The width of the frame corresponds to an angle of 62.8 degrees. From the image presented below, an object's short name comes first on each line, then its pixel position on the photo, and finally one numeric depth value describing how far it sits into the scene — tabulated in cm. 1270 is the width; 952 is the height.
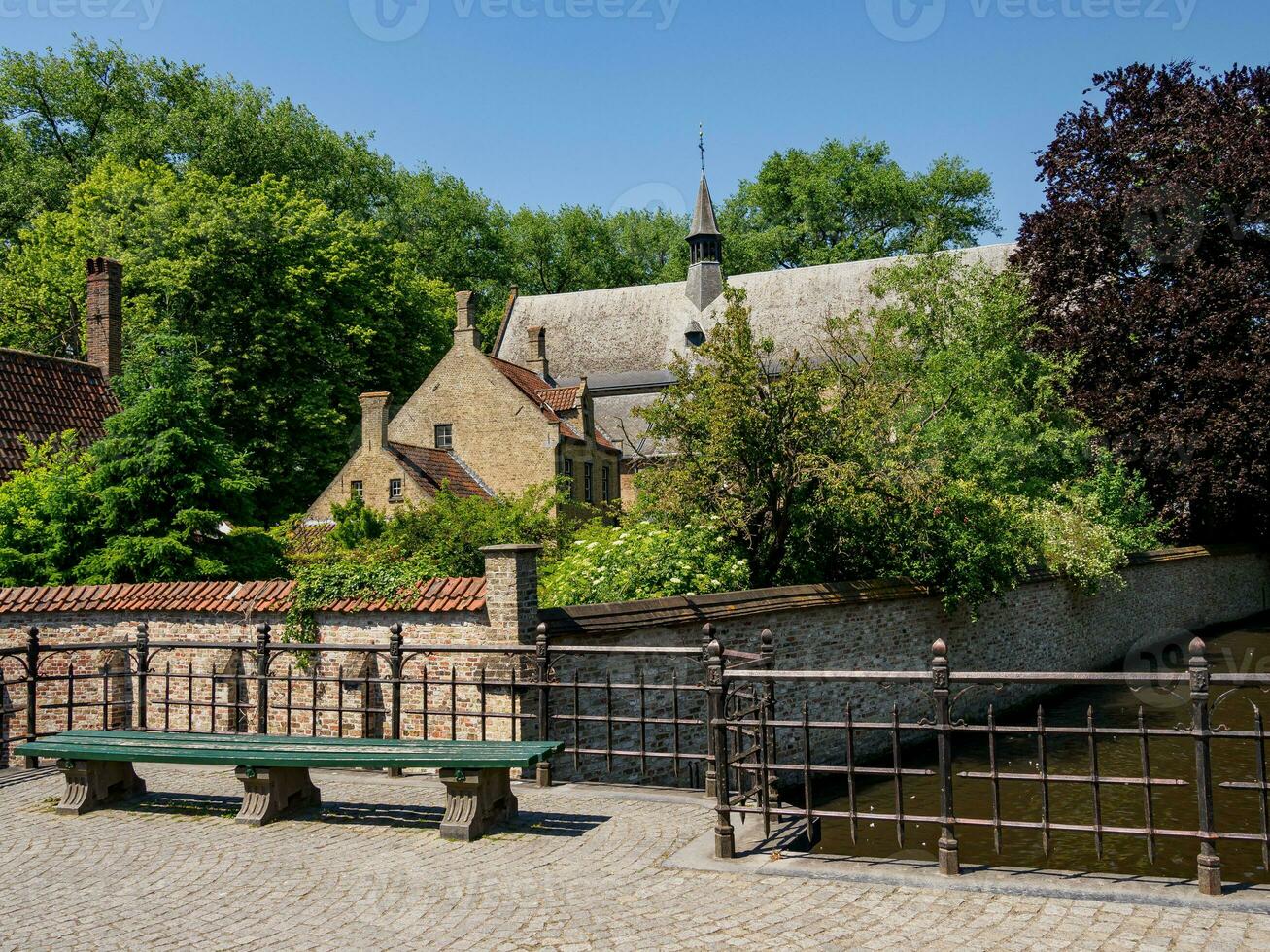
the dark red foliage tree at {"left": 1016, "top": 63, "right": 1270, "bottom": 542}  2597
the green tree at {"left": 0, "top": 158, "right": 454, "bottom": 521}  2930
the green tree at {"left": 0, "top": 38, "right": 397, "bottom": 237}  3650
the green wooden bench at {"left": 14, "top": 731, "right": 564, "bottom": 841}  702
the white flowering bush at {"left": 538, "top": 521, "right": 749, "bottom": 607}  1404
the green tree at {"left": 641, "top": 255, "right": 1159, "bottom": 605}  1577
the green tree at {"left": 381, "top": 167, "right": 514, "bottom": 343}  4953
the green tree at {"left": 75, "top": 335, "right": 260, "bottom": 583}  1400
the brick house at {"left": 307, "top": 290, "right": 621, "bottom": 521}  2970
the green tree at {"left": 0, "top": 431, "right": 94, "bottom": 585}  1405
